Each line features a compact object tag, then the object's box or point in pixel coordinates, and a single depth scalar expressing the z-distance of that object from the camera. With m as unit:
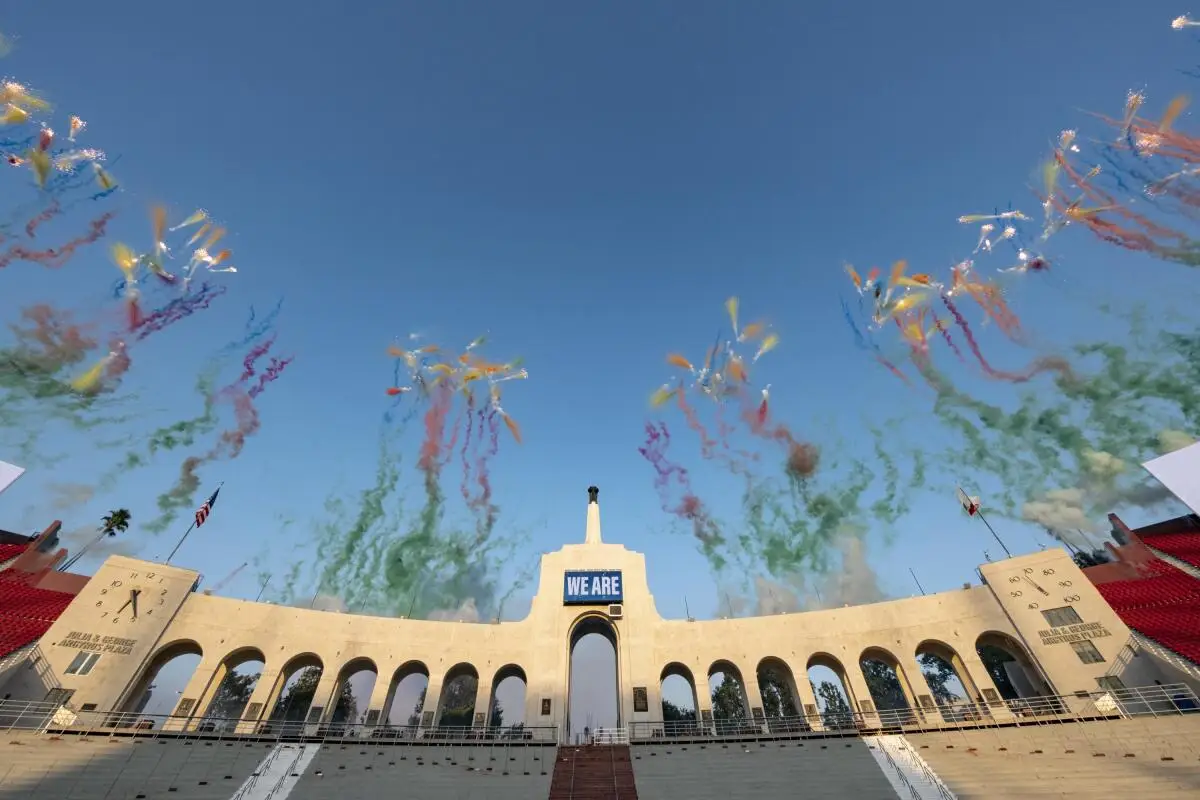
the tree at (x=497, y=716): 80.29
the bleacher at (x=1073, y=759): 19.97
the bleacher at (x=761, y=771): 23.17
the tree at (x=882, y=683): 75.93
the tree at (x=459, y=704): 75.56
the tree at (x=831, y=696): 75.44
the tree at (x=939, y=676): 68.05
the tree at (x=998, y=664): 54.56
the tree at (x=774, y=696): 67.71
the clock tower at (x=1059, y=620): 29.69
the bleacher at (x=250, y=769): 21.48
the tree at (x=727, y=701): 74.88
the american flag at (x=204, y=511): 38.11
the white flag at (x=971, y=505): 38.06
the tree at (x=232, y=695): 79.62
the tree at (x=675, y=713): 81.71
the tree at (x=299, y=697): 66.31
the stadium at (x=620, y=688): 23.61
